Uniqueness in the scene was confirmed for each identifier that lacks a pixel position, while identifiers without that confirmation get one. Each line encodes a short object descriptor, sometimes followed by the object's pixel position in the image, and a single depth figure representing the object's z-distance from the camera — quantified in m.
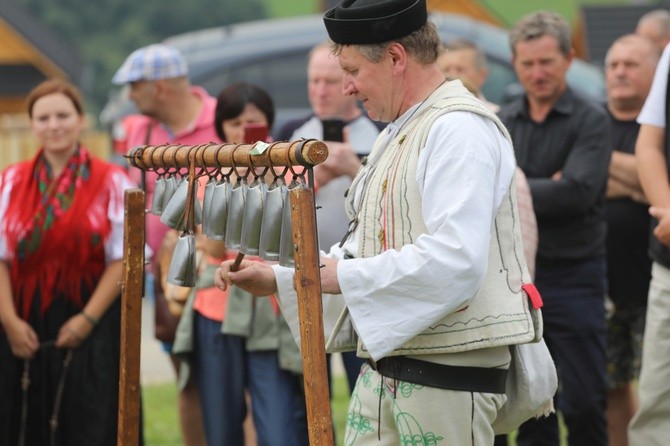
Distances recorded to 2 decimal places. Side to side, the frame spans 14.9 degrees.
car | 22.84
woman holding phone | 10.34
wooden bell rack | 6.54
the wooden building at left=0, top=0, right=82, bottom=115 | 46.78
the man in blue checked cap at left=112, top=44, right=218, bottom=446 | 12.48
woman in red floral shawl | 11.10
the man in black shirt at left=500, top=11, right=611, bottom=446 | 10.80
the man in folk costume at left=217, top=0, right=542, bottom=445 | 6.57
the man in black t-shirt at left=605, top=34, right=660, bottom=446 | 11.96
